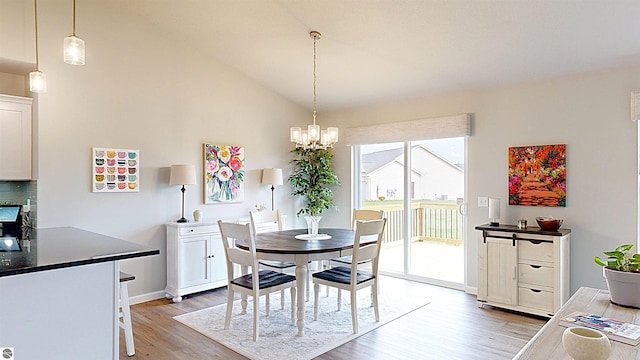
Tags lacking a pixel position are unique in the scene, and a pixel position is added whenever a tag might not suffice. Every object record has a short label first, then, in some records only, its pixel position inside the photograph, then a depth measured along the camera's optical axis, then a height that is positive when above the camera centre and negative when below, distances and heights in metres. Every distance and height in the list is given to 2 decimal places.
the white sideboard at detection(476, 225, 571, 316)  3.60 -0.87
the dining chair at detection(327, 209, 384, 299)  4.10 -0.42
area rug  3.02 -1.32
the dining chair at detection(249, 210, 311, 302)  3.72 -0.58
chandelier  3.69 +0.45
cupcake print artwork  3.97 +0.13
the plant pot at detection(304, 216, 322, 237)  3.75 -0.43
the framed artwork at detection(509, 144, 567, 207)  3.92 +0.06
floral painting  4.83 +0.10
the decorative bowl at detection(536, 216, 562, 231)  3.72 -0.42
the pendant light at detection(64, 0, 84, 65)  2.51 +0.87
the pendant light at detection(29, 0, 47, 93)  2.89 +0.76
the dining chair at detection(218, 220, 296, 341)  3.10 -0.85
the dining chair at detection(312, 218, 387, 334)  3.28 -0.85
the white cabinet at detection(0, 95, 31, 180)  3.53 +0.42
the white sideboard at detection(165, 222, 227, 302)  4.27 -0.89
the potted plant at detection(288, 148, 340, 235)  5.75 +0.04
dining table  3.11 -0.57
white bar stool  2.92 -1.06
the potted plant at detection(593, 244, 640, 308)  1.60 -0.42
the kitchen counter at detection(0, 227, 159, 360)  1.85 -0.62
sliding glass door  4.77 -0.29
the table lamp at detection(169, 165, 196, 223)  4.31 +0.07
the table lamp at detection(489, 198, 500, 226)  4.14 -0.34
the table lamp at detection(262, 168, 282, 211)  5.31 +0.06
